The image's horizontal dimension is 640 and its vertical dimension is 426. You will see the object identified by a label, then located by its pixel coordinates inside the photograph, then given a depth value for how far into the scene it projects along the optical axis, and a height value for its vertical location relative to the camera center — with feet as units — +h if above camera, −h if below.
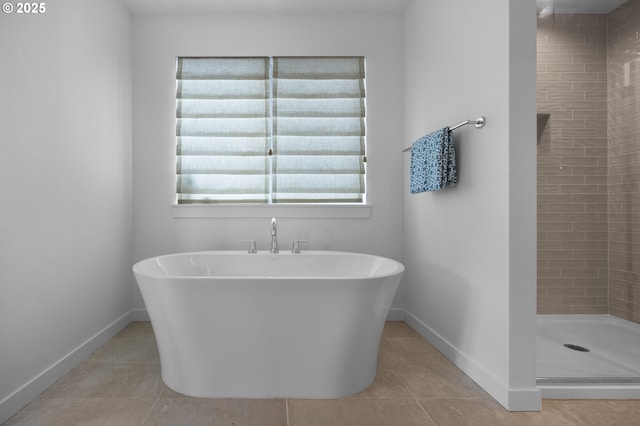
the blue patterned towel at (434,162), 6.96 +1.11
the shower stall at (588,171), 7.83 +1.04
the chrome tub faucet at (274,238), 9.21 -0.57
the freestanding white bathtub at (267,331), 5.64 -1.87
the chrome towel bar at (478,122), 6.13 +1.64
